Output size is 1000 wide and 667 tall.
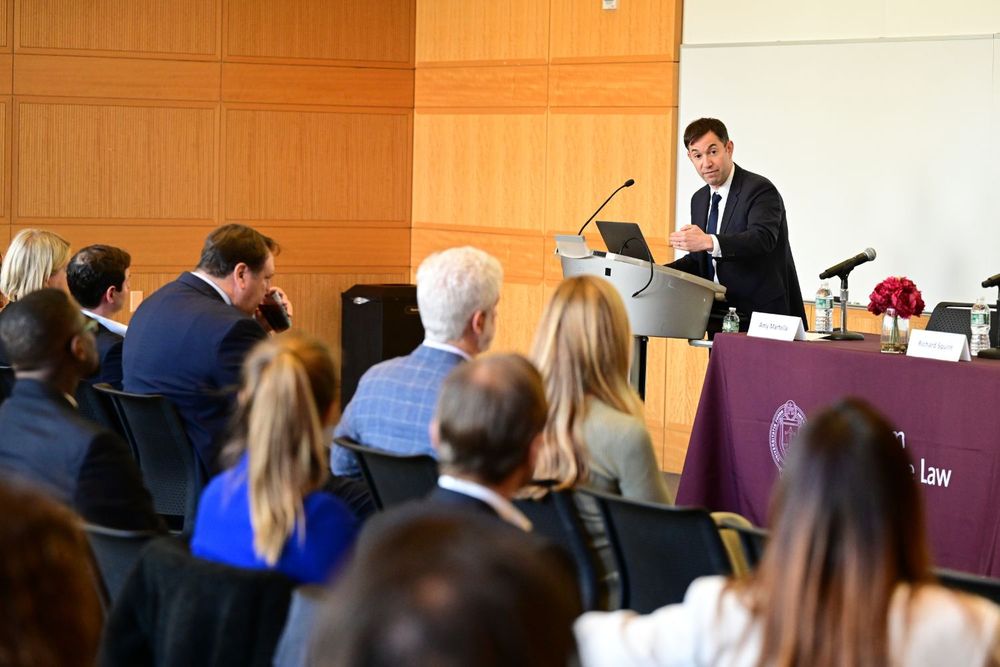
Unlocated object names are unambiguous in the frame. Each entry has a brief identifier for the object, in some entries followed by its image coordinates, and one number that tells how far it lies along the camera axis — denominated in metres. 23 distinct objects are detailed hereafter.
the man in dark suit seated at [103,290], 8.44
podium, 9.29
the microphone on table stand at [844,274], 8.84
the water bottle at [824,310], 9.36
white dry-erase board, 11.37
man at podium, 10.10
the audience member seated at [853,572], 2.77
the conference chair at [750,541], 4.45
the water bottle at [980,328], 8.02
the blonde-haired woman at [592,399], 5.51
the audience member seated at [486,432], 4.00
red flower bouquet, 8.12
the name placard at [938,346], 7.57
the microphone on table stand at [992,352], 7.82
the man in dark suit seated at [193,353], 7.52
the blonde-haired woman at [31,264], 8.99
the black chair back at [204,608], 3.71
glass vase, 8.09
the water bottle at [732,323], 9.22
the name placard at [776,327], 8.60
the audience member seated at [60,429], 4.86
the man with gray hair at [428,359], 5.90
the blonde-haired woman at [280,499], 4.03
